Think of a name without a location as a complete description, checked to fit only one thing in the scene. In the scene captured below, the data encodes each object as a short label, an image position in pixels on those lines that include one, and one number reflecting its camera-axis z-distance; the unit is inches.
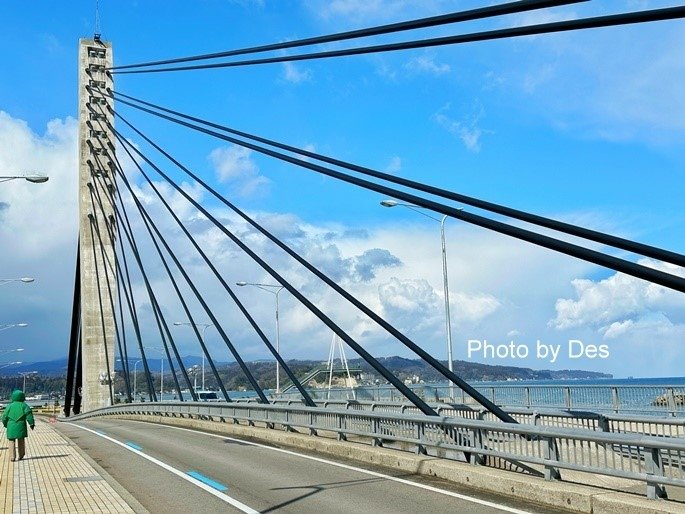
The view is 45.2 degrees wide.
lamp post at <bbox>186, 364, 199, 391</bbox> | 3905.0
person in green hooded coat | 609.9
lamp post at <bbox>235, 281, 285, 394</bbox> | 1718.3
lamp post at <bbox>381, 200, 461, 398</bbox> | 1169.9
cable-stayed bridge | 327.3
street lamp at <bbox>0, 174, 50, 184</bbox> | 821.4
